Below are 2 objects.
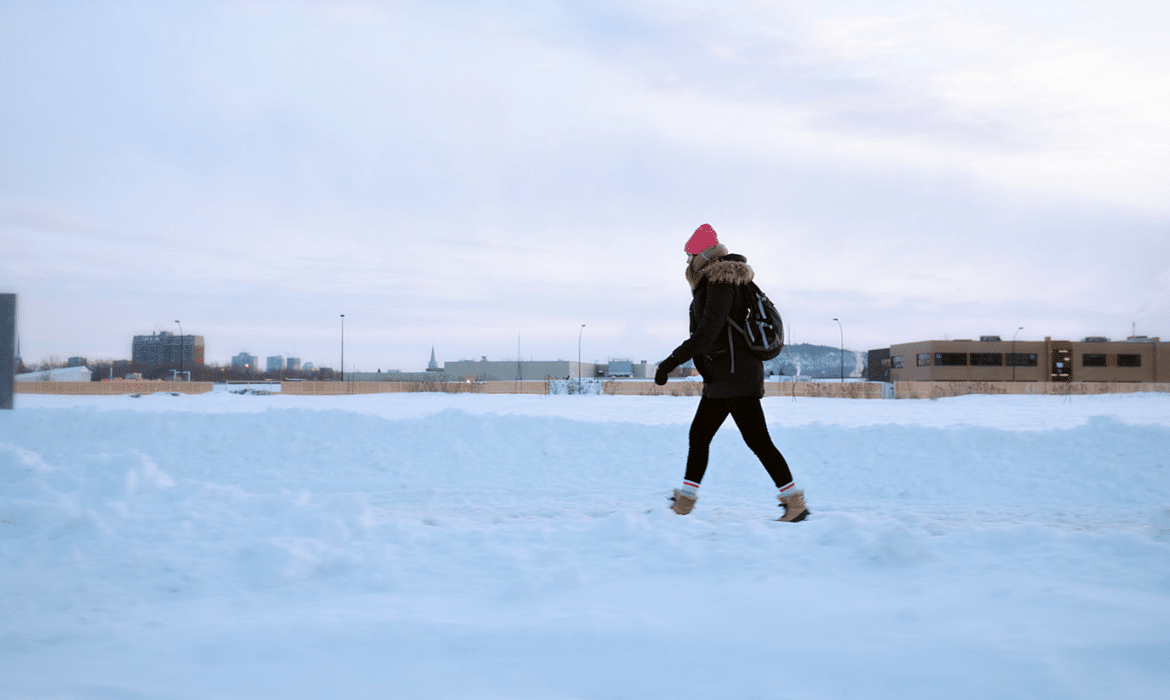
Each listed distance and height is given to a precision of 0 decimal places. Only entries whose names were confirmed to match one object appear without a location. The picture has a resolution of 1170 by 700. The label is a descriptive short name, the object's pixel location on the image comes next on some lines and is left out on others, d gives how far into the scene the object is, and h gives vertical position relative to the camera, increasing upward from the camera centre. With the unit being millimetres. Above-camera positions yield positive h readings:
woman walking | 5156 -3
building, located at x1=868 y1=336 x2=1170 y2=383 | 78000 +1794
